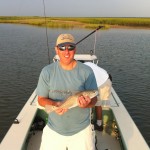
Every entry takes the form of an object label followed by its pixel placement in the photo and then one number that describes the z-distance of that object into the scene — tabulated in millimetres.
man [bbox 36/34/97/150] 2057
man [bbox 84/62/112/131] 3714
